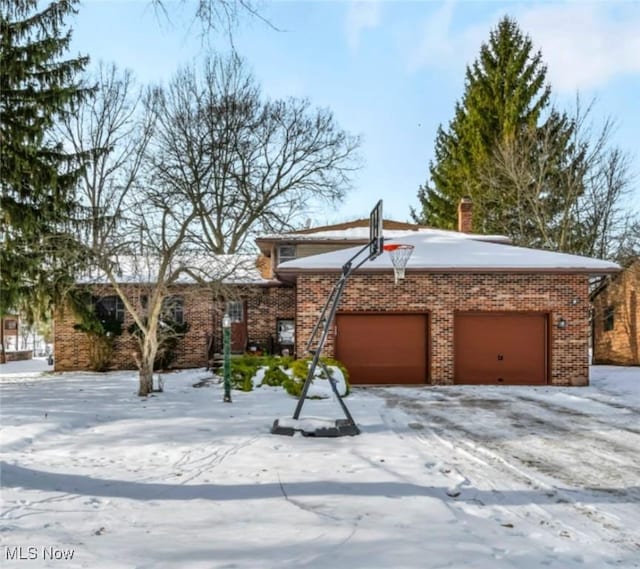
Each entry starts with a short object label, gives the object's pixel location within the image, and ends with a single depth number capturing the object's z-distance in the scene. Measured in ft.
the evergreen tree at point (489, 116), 97.04
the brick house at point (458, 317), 49.01
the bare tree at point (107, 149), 59.52
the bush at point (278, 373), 39.09
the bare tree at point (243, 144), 81.66
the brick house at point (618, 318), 74.28
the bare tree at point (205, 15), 15.30
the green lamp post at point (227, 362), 36.37
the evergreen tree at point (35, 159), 45.06
